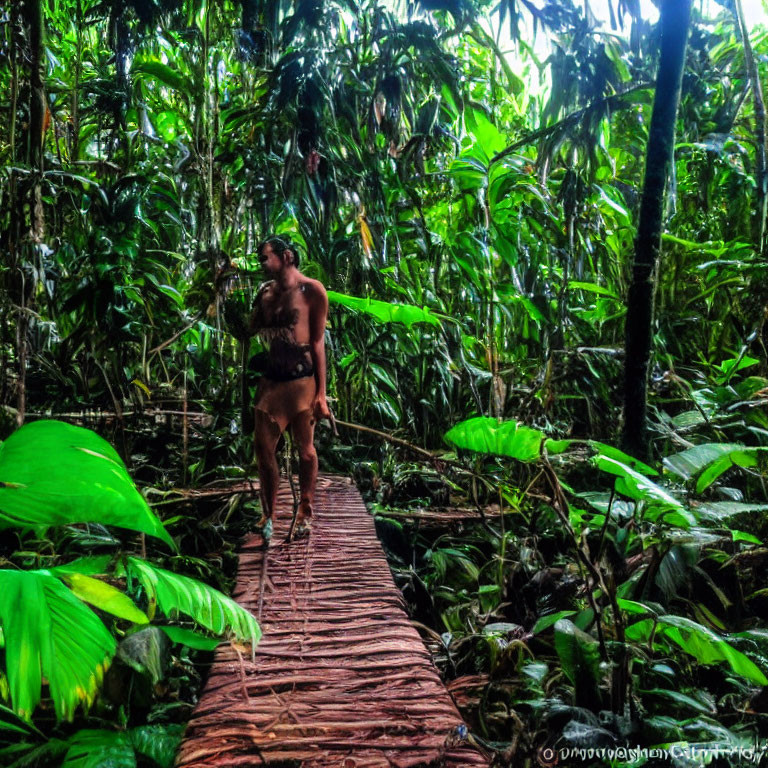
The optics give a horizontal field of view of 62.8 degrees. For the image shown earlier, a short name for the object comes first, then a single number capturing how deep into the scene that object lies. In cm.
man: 307
